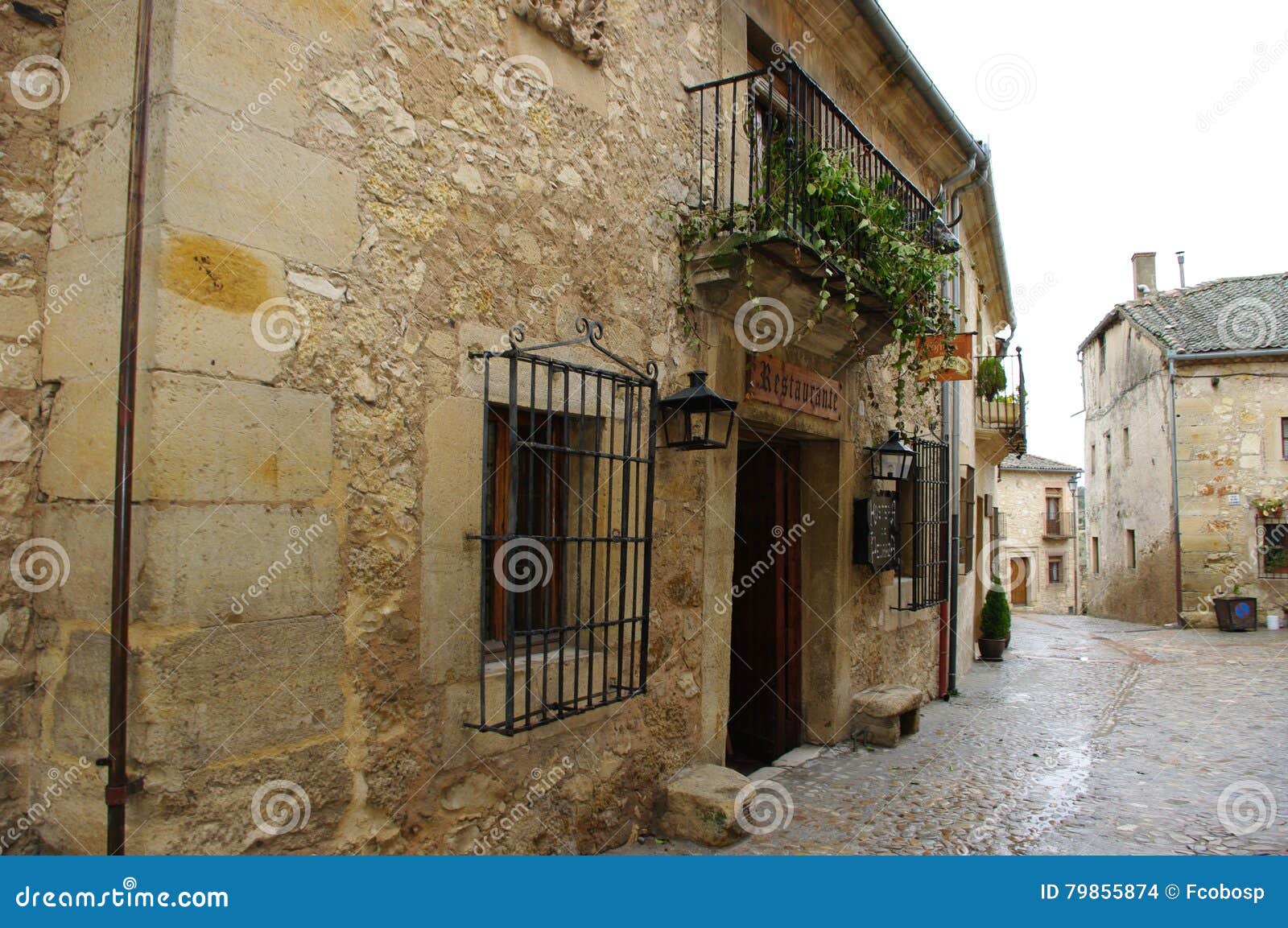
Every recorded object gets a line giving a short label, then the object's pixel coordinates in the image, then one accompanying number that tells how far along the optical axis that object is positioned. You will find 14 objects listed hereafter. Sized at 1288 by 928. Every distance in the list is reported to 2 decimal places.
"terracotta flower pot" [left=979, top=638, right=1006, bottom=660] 11.78
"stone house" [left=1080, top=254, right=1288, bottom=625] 16.66
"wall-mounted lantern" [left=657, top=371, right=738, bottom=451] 4.17
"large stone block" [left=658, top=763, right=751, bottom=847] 4.07
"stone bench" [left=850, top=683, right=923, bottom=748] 6.32
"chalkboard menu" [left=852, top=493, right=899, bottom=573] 6.53
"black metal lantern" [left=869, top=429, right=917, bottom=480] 6.78
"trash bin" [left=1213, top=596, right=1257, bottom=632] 15.59
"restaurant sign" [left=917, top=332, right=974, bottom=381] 6.79
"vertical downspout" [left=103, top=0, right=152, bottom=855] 2.32
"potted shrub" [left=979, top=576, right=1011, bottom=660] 11.81
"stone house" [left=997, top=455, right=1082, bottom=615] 32.72
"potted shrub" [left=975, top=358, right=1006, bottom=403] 11.47
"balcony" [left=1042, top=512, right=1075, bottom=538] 32.94
